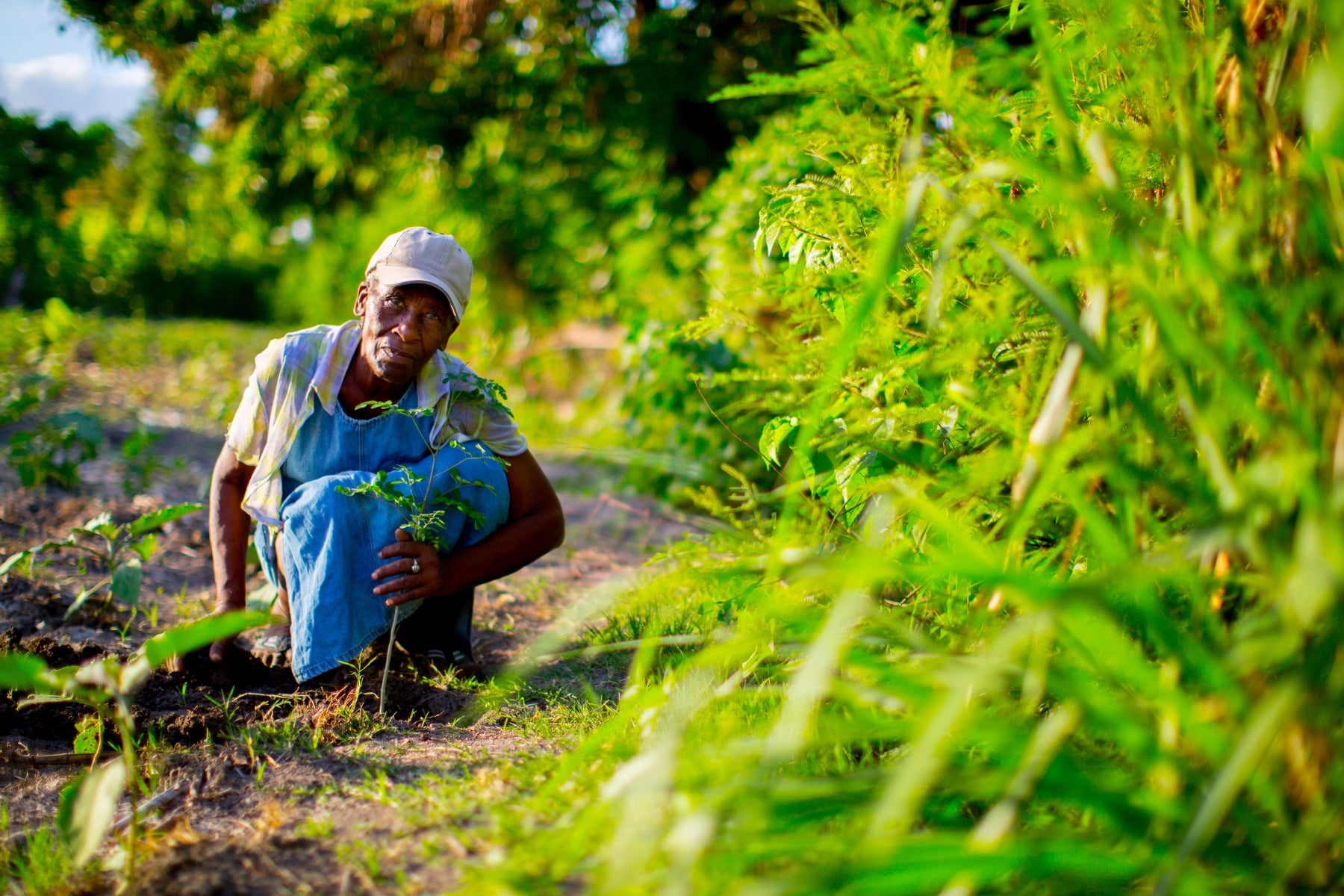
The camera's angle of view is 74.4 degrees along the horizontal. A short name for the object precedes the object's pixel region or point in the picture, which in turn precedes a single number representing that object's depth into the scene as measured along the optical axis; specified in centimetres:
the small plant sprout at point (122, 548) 209
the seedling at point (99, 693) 112
